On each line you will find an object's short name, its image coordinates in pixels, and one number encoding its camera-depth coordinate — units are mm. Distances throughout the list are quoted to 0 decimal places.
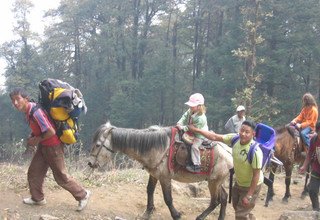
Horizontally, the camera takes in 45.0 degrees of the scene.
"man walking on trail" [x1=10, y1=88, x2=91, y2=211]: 5012
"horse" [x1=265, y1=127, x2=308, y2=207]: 8875
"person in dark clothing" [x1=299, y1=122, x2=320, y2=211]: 6301
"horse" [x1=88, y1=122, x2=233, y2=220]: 5898
